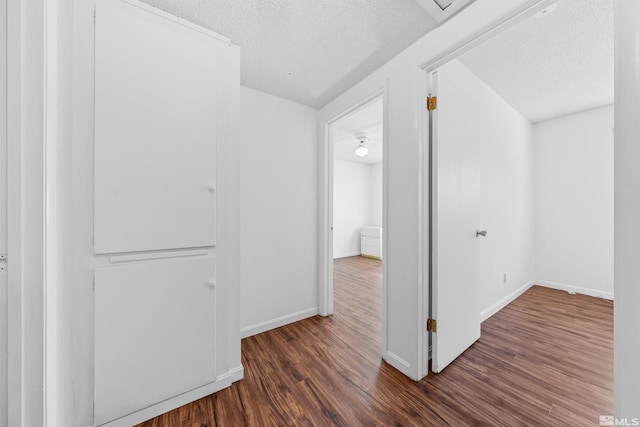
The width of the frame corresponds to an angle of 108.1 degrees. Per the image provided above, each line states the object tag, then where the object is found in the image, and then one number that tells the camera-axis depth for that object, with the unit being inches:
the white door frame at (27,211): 22.1
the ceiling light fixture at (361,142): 154.3
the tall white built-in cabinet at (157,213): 45.4
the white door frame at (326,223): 99.9
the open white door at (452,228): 61.8
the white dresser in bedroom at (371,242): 227.1
